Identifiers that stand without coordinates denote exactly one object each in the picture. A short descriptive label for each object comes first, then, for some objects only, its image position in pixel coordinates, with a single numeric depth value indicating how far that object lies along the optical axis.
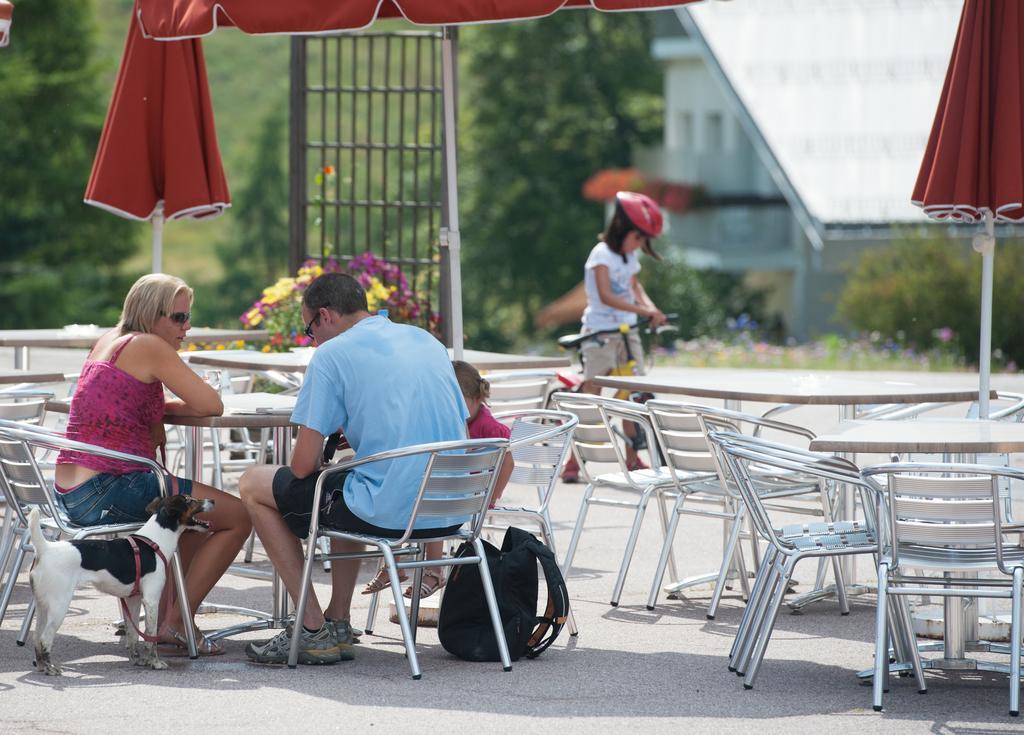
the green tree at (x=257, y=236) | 98.31
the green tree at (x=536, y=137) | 80.69
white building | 64.75
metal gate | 23.59
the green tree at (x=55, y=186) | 68.81
